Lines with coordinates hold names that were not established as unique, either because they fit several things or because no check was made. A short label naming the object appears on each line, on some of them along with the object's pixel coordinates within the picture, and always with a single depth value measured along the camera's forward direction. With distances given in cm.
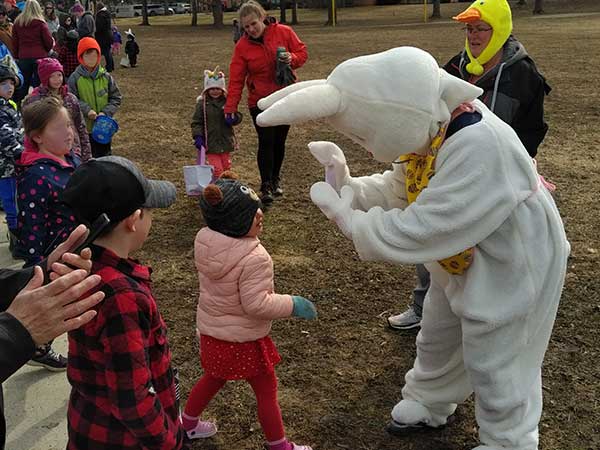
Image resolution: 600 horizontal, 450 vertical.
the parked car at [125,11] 6228
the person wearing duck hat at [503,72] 363
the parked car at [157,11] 6116
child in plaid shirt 198
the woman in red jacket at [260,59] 564
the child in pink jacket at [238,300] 259
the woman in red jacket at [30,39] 872
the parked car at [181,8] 6350
